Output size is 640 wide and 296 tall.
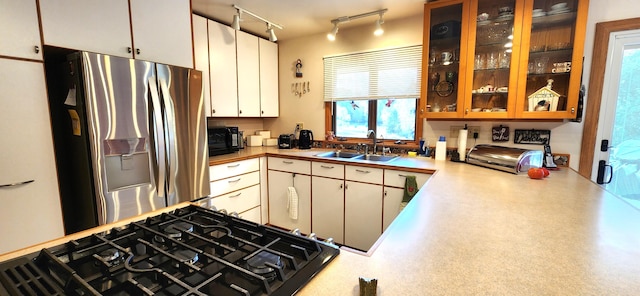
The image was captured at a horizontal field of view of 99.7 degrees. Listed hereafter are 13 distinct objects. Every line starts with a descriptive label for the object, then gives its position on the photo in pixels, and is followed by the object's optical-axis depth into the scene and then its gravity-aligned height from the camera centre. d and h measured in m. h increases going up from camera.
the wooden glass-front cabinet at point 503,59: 1.97 +0.50
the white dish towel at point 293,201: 2.83 -0.83
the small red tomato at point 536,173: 1.74 -0.33
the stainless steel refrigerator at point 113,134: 1.56 -0.08
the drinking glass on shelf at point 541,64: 2.05 +0.44
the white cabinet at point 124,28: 1.53 +0.61
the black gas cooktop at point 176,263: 0.59 -0.36
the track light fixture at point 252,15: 2.49 +1.02
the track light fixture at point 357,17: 2.56 +1.02
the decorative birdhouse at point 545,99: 2.01 +0.18
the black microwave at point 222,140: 2.74 -0.19
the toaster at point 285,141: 3.30 -0.23
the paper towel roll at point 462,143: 2.37 -0.18
